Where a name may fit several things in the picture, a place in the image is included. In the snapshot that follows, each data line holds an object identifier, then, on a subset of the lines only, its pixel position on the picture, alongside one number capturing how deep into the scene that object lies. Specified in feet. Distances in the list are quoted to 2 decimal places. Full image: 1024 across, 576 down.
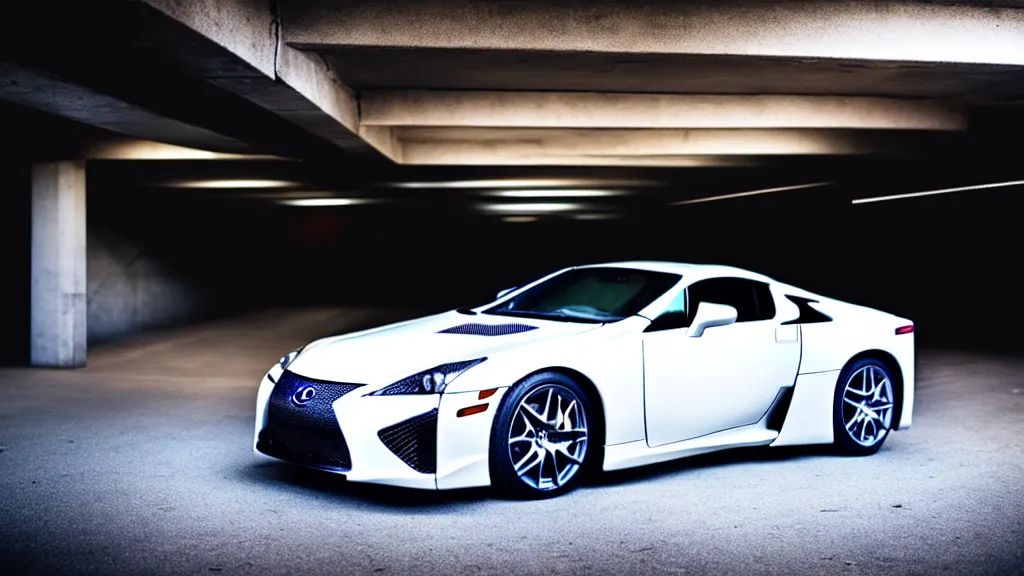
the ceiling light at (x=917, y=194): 56.49
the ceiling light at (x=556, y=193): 69.82
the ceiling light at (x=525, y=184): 61.05
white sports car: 18.34
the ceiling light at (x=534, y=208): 82.84
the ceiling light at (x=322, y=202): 74.90
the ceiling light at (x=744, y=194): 68.99
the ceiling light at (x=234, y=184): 58.18
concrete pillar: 41.98
